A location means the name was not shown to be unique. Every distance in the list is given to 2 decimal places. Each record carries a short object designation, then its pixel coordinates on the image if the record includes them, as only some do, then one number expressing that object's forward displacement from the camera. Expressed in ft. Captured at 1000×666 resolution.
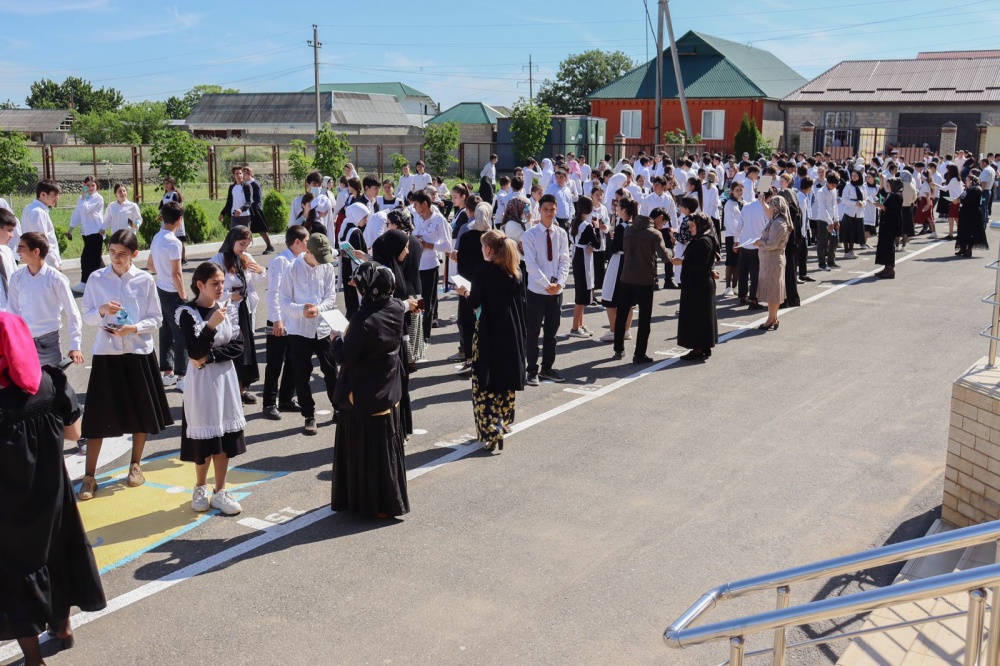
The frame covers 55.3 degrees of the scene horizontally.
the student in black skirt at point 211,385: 21.65
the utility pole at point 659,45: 127.03
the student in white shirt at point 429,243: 39.19
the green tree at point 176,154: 80.74
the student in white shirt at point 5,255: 28.99
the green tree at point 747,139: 152.56
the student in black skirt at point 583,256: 41.57
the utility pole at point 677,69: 126.31
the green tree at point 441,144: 120.06
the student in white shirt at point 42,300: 25.16
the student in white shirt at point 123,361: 23.40
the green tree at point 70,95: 409.98
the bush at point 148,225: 73.97
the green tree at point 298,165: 102.89
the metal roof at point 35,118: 287.48
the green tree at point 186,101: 469.57
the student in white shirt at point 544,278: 34.63
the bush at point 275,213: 83.35
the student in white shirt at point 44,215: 40.78
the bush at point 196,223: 75.72
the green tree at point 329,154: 93.04
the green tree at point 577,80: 348.38
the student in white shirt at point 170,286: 32.19
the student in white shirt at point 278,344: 29.35
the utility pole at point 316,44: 230.50
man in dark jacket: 37.06
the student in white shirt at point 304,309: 29.19
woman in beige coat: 42.09
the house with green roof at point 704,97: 188.96
